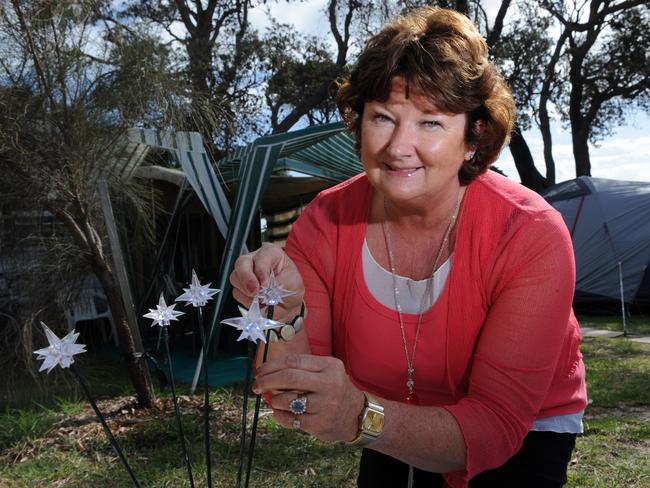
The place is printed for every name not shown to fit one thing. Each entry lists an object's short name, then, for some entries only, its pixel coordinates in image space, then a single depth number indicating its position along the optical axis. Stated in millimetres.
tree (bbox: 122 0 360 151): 15586
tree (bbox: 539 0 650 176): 17172
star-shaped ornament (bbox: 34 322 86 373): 925
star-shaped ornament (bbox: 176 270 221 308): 1061
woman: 1338
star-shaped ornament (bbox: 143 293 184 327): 1112
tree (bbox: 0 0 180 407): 4270
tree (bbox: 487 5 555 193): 16750
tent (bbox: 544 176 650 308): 10195
